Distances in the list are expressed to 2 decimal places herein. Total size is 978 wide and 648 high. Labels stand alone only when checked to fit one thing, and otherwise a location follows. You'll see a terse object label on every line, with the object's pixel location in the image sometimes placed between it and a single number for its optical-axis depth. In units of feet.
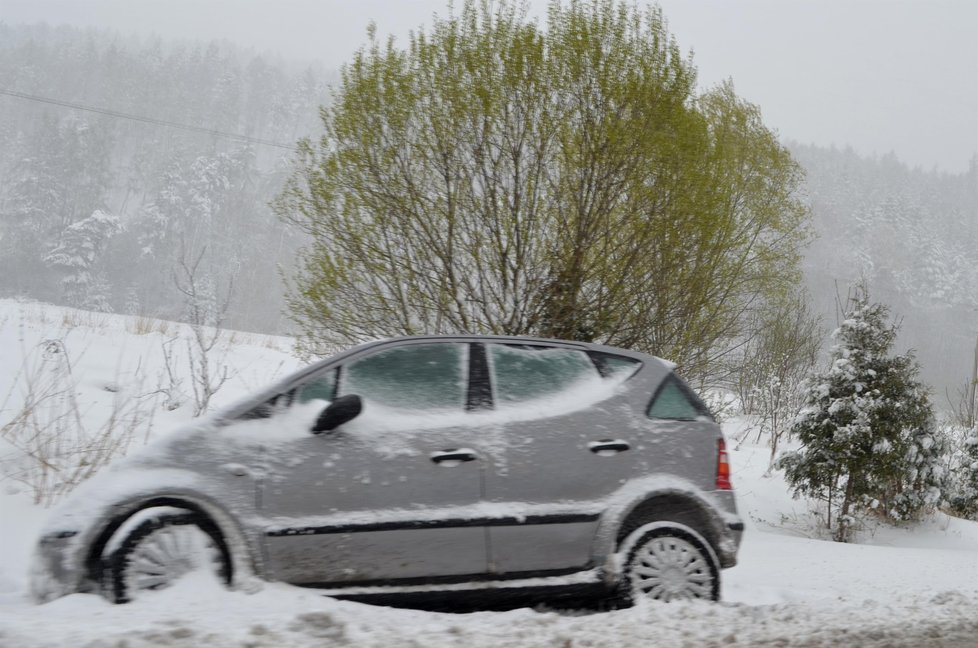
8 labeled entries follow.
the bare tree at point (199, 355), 33.40
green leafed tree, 30.86
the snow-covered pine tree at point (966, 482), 45.75
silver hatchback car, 12.82
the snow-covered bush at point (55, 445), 21.61
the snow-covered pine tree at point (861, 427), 35.73
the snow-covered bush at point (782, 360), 74.08
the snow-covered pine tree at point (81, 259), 198.80
